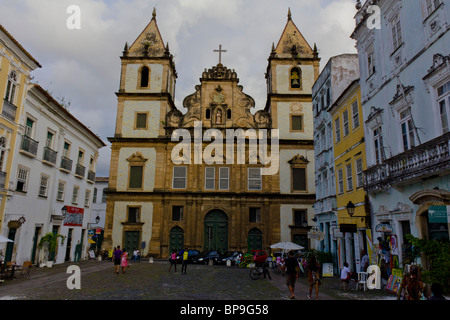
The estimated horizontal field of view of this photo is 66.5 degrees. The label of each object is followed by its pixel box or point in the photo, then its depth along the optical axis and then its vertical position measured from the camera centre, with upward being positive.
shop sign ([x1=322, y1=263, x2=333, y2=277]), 19.31 -1.85
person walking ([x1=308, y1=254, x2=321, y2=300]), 12.80 -1.23
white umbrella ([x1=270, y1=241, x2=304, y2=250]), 21.99 -0.65
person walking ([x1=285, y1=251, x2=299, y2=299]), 12.29 -1.24
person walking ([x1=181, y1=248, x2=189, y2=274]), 20.02 -1.48
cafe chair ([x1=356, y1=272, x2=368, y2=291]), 14.28 -1.78
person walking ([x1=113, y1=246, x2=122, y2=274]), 19.42 -1.46
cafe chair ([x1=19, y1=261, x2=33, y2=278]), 17.79 -2.09
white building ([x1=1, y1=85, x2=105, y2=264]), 20.45 +3.55
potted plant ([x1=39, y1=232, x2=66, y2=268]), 22.66 -0.85
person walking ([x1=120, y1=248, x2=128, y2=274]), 19.55 -1.63
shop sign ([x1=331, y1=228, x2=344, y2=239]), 18.23 +0.14
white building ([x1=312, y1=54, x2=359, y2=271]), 21.44 +6.58
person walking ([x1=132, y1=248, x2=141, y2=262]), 30.34 -2.03
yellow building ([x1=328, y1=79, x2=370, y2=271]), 17.17 +3.51
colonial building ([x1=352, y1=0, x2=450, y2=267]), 10.82 +4.55
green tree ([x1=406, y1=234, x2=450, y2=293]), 9.49 -0.54
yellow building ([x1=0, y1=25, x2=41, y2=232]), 17.98 +7.37
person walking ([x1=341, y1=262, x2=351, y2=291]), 13.99 -1.61
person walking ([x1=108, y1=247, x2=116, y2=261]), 31.55 -2.07
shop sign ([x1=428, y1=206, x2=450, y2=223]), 9.80 +0.69
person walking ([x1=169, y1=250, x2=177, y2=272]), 21.42 -1.53
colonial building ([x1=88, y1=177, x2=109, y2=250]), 50.22 +4.50
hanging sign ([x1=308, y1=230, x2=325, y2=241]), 19.97 +0.12
